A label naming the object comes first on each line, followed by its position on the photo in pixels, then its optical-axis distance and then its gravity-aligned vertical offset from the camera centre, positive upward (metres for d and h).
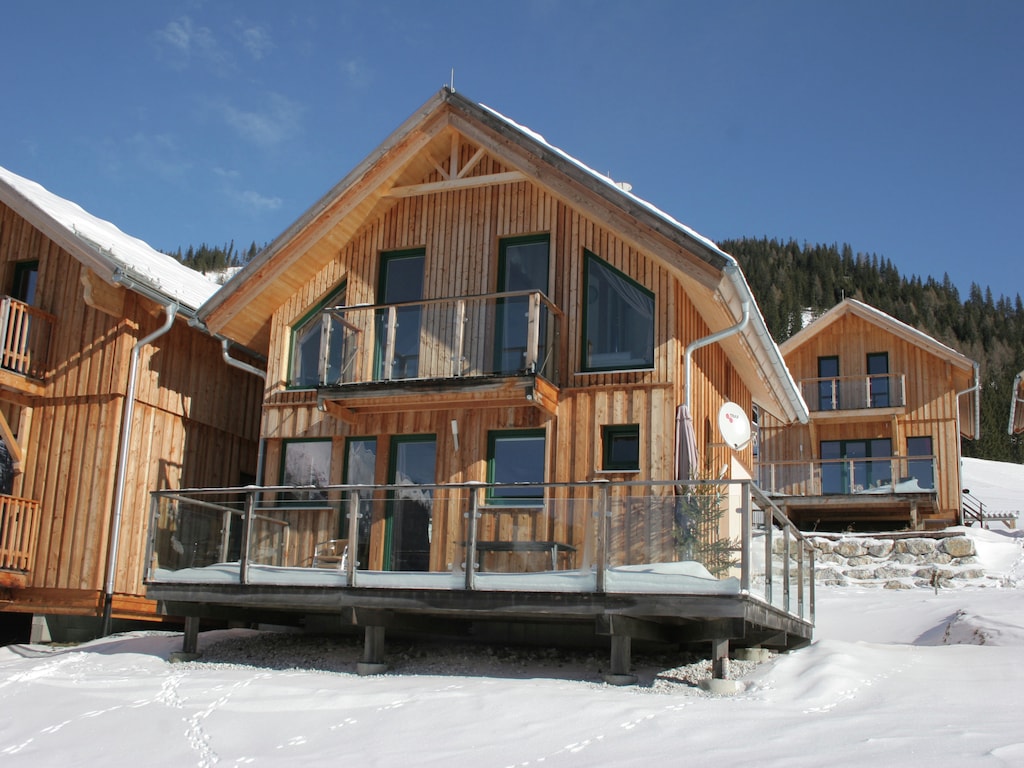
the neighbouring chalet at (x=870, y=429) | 30.48 +4.08
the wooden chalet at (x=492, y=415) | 11.20 +1.87
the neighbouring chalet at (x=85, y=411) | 16.84 +1.99
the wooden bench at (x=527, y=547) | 11.27 +0.03
